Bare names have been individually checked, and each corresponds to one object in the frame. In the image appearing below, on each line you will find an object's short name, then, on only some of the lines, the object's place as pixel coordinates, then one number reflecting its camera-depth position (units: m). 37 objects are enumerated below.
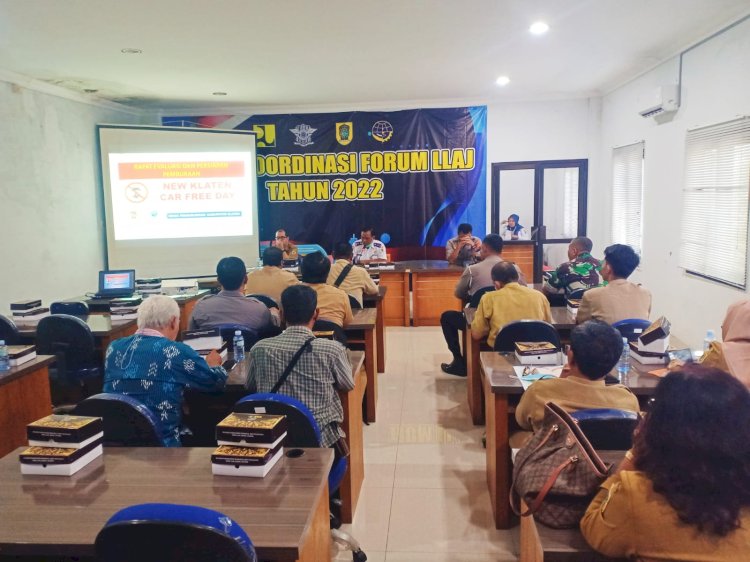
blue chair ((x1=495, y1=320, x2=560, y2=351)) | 3.40
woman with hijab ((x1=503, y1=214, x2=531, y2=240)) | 8.66
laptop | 5.69
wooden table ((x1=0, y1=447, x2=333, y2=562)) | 1.44
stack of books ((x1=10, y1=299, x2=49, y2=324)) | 4.60
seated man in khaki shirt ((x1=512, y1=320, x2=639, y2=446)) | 2.11
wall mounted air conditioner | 5.76
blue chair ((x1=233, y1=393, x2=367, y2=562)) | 2.11
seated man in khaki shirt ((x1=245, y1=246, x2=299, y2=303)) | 4.83
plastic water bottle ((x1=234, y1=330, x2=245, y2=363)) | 3.25
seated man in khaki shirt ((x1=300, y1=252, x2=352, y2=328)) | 3.96
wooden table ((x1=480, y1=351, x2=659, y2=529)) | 2.63
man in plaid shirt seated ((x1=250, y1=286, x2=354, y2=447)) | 2.51
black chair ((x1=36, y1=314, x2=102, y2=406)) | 4.10
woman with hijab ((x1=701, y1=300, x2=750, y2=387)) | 2.31
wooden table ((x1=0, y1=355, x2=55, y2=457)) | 3.29
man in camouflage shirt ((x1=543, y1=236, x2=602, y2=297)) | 4.80
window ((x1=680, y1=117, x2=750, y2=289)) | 4.65
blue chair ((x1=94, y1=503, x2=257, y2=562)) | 1.23
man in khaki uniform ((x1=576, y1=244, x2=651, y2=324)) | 3.60
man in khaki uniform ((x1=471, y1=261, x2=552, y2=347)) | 3.71
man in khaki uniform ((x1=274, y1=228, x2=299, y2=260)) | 7.55
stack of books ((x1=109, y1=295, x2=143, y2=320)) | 4.76
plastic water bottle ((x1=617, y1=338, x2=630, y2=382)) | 2.70
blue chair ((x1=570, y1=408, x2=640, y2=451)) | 1.90
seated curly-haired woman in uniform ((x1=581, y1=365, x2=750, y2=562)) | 1.22
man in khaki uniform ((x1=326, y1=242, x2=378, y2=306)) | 4.87
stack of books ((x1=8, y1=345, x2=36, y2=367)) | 3.35
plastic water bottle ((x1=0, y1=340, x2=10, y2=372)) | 3.29
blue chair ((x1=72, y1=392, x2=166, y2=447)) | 2.10
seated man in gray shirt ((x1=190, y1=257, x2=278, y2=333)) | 3.66
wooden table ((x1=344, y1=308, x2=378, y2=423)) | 4.18
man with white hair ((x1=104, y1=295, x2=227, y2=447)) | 2.39
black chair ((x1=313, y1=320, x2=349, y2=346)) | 3.60
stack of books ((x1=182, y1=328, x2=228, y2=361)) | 3.12
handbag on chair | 1.53
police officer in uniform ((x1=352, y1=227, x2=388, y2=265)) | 7.92
